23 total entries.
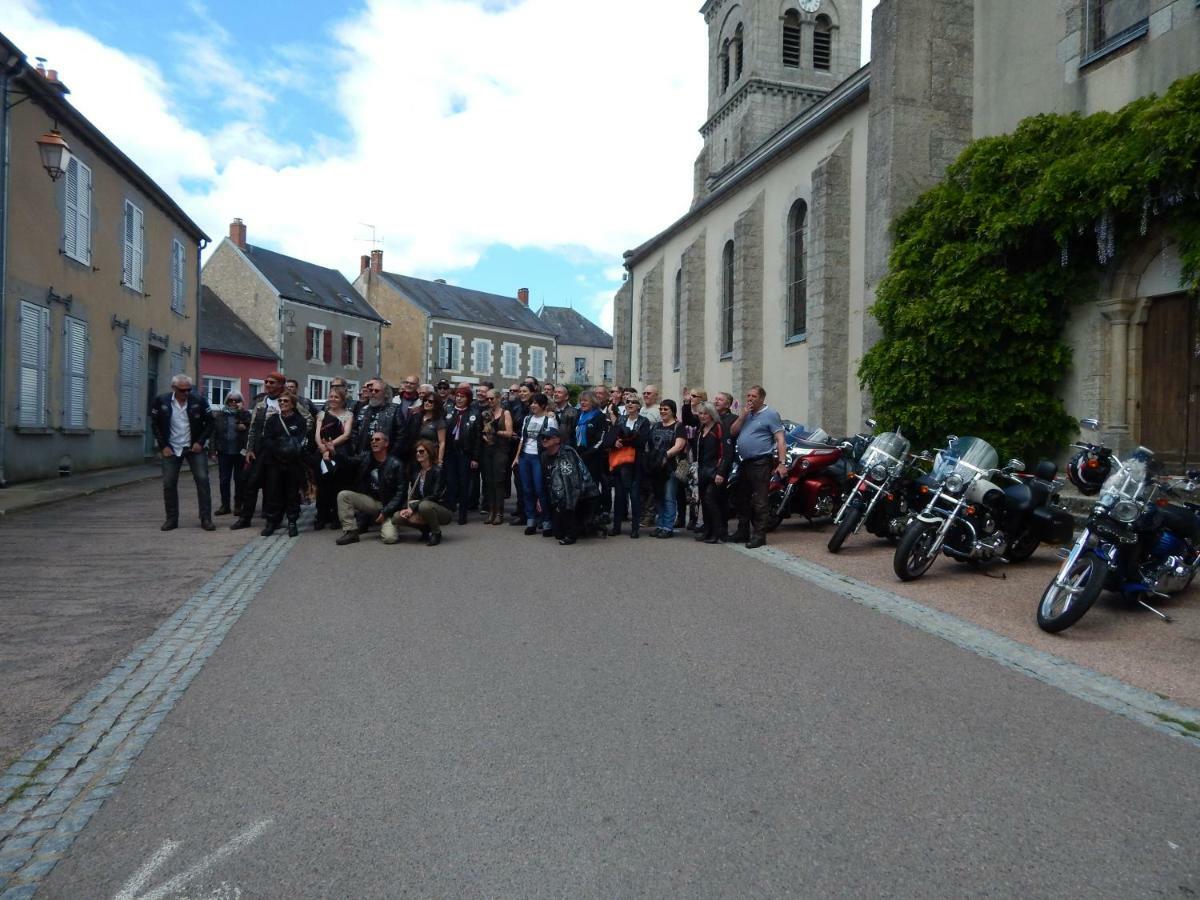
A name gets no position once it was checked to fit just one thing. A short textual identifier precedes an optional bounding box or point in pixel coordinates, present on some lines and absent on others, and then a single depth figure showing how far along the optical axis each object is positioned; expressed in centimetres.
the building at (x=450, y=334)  5272
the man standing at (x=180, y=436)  1016
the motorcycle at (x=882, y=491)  891
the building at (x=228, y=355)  3475
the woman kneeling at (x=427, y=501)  956
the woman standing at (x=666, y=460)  1031
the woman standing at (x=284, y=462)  1016
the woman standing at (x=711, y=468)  995
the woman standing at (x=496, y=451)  1112
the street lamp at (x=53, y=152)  1337
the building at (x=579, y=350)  7156
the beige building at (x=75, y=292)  1439
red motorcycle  1045
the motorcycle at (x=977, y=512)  765
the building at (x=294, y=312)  3956
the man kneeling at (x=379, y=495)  977
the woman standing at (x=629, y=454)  1034
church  1119
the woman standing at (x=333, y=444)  1020
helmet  798
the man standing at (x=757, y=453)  960
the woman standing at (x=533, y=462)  1042
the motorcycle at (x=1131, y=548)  587
